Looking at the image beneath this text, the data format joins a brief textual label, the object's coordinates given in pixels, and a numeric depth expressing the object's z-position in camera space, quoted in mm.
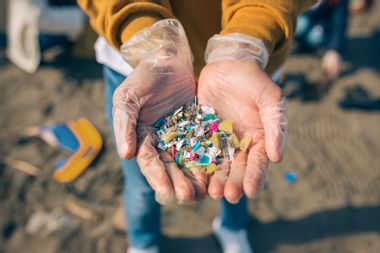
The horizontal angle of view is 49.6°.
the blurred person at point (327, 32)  3125
